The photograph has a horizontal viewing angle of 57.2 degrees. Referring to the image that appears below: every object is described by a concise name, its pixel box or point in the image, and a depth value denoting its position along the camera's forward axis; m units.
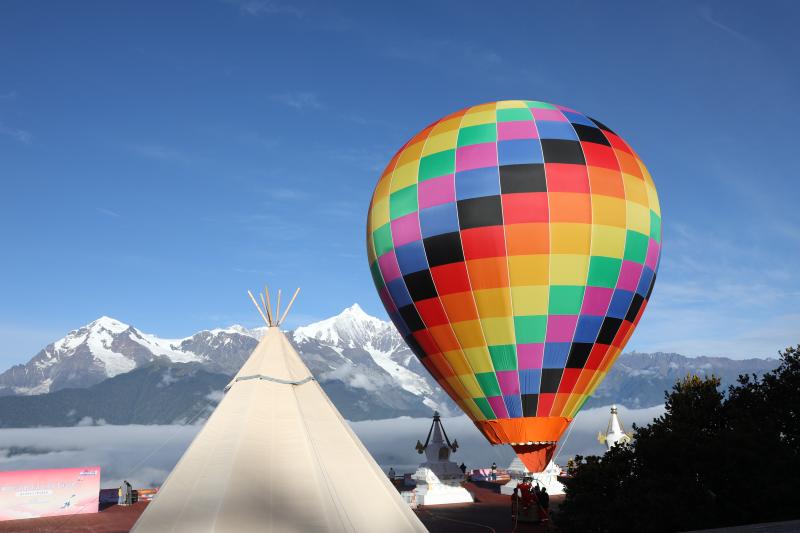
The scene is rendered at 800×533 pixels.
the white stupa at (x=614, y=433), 54.44
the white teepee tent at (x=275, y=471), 17.55
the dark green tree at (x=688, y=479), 23.55
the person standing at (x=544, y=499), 31.44
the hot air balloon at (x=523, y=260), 29.58
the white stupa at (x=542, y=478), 45.19
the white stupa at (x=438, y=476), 42.48
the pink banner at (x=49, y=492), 35.94
